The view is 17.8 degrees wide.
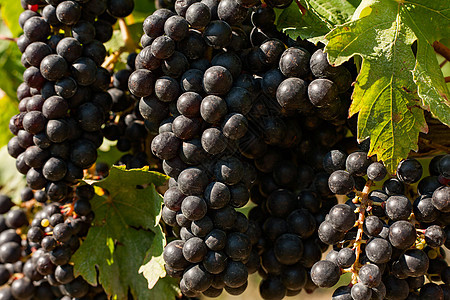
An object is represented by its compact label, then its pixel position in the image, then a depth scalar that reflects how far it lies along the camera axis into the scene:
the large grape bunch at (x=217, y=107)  0.80
